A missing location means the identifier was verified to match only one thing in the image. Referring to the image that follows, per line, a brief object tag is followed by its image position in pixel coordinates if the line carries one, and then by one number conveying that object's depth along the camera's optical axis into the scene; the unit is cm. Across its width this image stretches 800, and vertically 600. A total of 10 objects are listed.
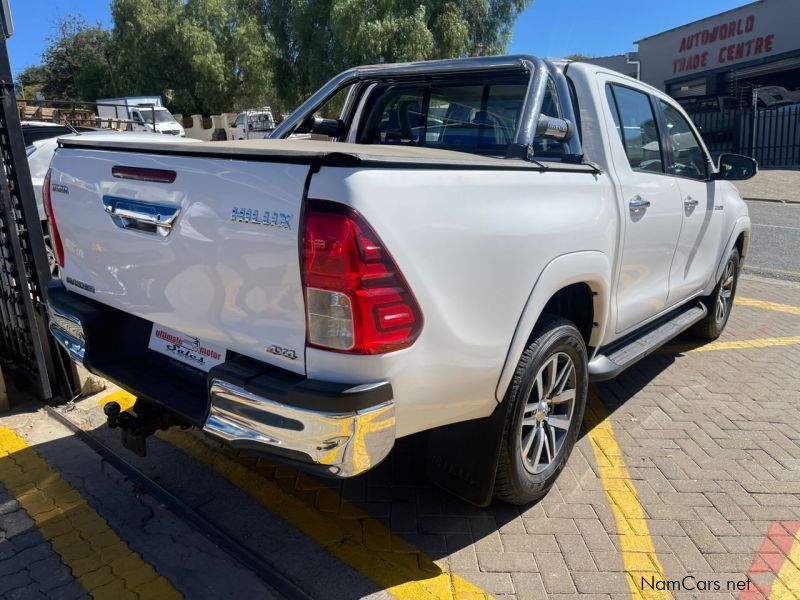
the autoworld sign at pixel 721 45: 2462
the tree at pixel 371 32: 2559
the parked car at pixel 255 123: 2880
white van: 2669
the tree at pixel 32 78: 5628
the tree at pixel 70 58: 4978
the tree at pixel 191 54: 3831
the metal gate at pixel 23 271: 388
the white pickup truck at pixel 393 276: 205
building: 2364
